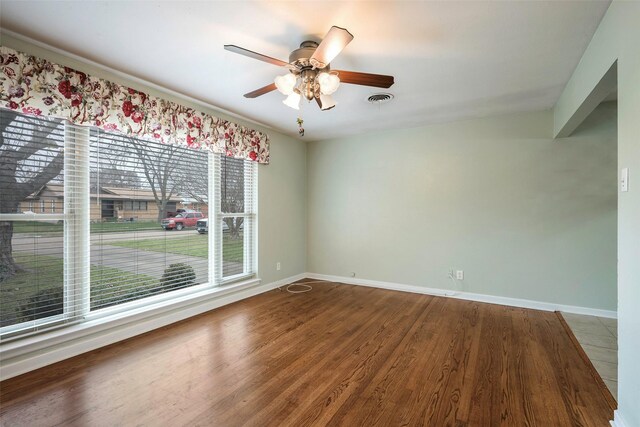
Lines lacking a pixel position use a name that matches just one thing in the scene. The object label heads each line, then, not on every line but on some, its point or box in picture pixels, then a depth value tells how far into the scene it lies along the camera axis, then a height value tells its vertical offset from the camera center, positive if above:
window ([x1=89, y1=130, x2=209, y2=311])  2.51 -0.13
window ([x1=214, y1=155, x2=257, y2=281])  3.56 -0.02
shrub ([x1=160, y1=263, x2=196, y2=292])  3.05 -0.70
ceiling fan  1.90 +0.96
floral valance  1.95 +0.94
